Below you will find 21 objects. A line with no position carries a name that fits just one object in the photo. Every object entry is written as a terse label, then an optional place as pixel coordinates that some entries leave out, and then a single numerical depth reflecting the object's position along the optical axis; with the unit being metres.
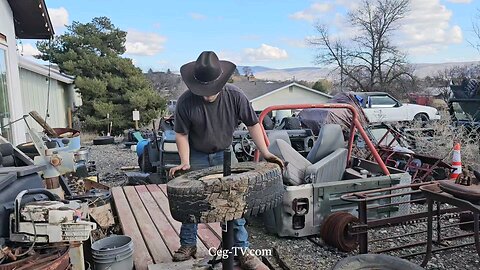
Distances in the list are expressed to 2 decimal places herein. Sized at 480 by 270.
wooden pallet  3.15
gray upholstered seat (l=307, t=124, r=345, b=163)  5.13
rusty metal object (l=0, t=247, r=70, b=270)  2.24
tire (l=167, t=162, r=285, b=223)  2.02
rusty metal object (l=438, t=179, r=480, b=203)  2.92
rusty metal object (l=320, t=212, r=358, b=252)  4.07
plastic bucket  2.91
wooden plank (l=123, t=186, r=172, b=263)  3.12
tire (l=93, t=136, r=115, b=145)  15.25
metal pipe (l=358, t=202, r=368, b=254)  3.77
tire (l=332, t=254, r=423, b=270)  2.76
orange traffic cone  5.68
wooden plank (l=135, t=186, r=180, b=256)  3.36
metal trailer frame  3.69
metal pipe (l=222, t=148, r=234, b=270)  2.35
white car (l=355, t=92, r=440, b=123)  15.70
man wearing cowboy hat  2.72
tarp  8.09
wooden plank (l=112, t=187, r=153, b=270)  3.07
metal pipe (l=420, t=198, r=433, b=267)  3.35
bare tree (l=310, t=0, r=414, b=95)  28.45
